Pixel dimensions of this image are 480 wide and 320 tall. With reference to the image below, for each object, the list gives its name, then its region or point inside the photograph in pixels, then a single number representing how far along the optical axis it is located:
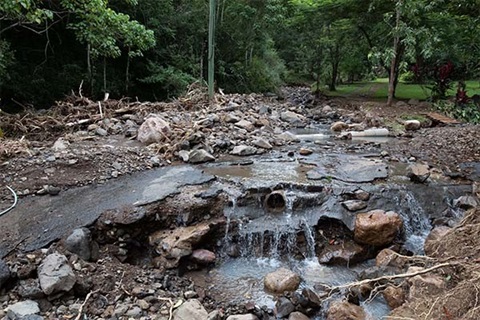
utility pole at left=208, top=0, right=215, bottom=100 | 9.16
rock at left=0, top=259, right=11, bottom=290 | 2.89
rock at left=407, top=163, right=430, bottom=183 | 4.96
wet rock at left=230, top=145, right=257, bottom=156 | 6.32
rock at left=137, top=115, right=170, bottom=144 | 6.32
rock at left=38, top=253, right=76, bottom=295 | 2.87
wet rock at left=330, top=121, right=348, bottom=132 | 8.61
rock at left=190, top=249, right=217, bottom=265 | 3.78
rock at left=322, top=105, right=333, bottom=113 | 10.90
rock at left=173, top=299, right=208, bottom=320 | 2.83
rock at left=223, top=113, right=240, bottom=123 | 7.81
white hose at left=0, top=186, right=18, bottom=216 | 3.80
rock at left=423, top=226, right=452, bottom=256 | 3.52
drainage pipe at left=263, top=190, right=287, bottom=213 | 4.55
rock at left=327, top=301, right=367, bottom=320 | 2.94
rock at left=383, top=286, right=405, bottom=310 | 3.08
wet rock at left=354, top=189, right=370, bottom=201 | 4.53
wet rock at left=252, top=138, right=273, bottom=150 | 6.73
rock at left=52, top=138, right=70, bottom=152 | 5.32
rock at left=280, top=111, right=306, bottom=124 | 9.54
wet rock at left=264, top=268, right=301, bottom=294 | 3.40
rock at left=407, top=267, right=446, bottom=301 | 2.61
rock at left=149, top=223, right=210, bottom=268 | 3.71
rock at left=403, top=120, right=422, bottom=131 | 8.29
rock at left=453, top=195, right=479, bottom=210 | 4.51
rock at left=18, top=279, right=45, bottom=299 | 2.85
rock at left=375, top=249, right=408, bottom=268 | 3.55
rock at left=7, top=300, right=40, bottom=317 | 2.67
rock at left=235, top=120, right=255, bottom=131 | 7.62
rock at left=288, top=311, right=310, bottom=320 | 2.99
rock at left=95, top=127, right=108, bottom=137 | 6.69
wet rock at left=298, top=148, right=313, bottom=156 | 6.38
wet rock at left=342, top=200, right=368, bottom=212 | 4.34
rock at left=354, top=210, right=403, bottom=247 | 4.01
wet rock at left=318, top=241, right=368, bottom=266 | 3.93
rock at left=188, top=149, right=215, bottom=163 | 5.73
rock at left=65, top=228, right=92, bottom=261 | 3.39
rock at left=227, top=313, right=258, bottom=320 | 2.86
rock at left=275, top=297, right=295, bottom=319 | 3.08
